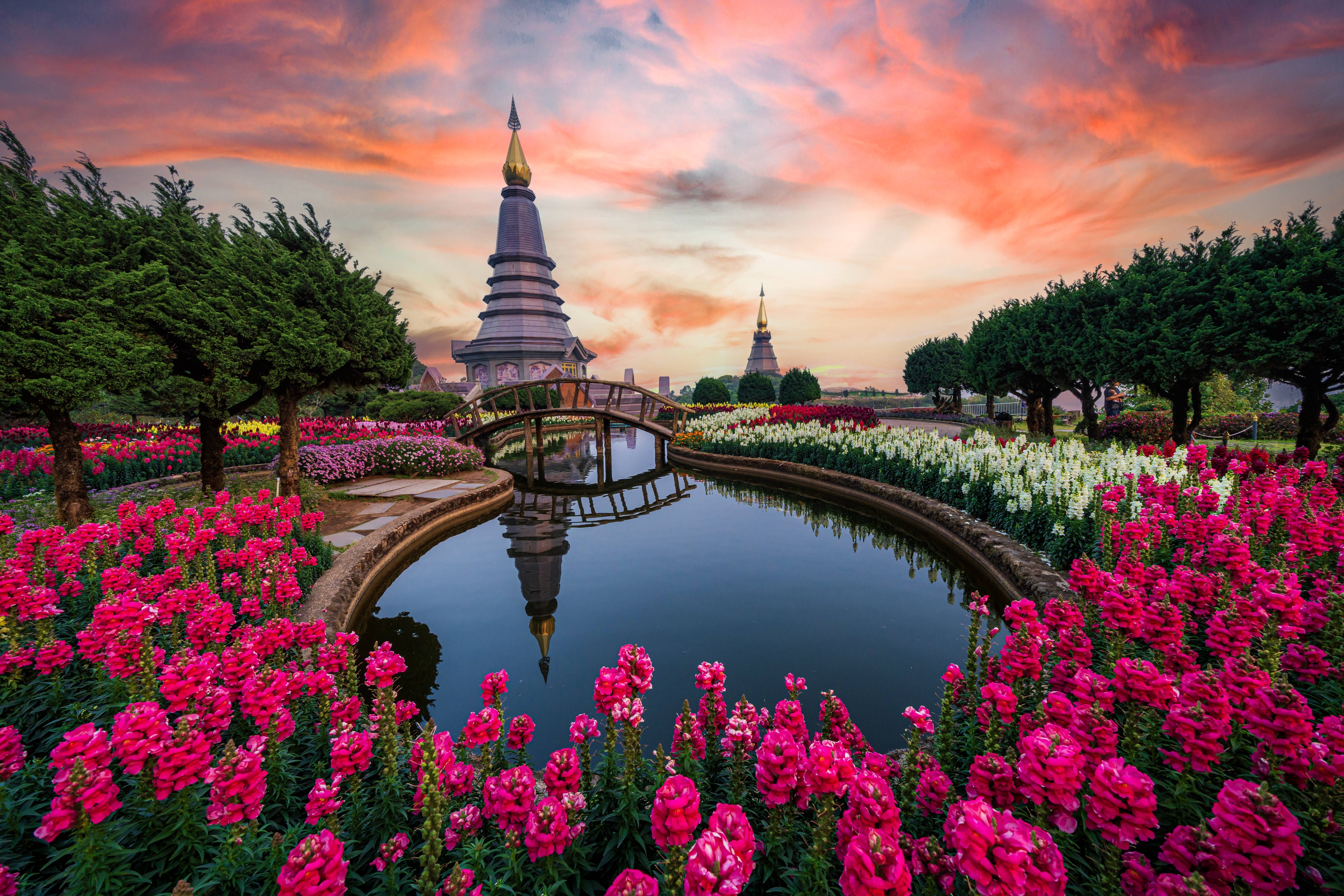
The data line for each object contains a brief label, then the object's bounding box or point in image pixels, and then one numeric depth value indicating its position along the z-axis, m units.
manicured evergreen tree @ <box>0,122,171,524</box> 5.89
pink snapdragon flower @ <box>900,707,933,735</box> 2.34
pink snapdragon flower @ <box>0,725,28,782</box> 1.99
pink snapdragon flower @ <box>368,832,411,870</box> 2.01
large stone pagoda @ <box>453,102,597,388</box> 46.22
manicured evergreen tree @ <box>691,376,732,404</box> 37.84
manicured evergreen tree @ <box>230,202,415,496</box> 8.35
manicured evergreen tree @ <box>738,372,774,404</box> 37.56
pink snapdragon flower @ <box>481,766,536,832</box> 1.87
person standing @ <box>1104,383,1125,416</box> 26.14
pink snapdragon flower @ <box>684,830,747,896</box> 1.40
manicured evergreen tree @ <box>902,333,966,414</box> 37.50
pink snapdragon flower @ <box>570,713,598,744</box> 2.30
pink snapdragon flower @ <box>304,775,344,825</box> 1.92
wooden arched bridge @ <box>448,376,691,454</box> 16.61
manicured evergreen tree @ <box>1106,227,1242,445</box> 12.58
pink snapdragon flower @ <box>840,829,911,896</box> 1.35
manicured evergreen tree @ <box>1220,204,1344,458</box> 10.30
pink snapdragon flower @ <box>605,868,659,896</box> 1.39
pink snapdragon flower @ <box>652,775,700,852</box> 1.50
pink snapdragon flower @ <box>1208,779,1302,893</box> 1.36
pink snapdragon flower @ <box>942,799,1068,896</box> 1.32
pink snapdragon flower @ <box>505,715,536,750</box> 2.43
